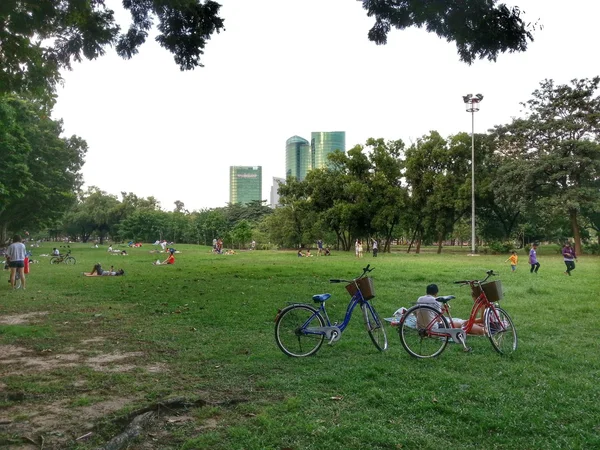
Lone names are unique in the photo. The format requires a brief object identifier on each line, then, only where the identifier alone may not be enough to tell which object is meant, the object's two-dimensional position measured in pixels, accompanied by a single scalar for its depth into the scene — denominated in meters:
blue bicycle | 5.61
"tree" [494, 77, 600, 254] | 32.47
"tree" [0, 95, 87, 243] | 25.31
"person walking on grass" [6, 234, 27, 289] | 11.99
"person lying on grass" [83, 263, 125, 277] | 16.56
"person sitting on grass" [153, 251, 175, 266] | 23.51
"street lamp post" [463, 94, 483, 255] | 35.06
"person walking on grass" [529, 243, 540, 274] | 17.66
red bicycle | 5.51
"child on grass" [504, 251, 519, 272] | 18.87
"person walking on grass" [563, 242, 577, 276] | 16.70
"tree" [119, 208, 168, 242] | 69.50
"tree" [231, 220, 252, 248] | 54.53
